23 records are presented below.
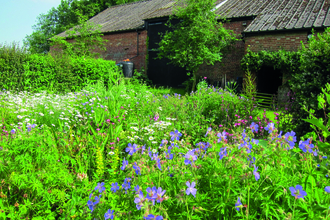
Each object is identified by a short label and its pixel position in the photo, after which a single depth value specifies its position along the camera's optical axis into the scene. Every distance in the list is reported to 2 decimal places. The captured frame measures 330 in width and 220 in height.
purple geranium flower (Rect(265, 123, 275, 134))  1.62
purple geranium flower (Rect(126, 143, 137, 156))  1.75
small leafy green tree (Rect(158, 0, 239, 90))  11.91
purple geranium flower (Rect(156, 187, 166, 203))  1.15
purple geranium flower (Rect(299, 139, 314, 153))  1.52
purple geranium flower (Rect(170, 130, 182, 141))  1.86
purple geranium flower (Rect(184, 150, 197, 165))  1.47
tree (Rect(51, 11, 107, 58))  16.32
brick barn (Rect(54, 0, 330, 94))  10.74
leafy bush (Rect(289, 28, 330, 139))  3.82
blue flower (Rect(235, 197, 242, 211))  1.24
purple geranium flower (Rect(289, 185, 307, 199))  1.13
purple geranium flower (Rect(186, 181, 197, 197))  1.25
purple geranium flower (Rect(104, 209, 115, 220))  1.29
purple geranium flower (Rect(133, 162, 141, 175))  1.50
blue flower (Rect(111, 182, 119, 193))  1.57
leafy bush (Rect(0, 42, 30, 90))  8.58
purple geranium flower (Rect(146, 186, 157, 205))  1.14
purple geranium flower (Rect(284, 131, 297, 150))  1.44
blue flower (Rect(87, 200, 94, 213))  1.41
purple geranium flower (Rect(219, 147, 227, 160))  1.54
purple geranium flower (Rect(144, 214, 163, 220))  1.05
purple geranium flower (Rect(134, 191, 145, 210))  1.13
